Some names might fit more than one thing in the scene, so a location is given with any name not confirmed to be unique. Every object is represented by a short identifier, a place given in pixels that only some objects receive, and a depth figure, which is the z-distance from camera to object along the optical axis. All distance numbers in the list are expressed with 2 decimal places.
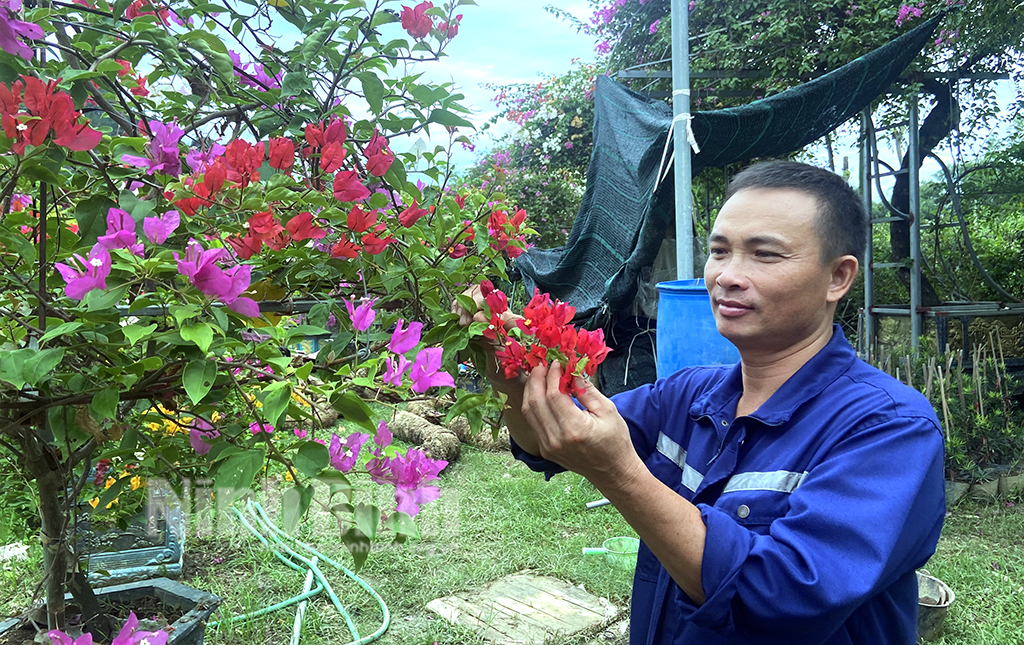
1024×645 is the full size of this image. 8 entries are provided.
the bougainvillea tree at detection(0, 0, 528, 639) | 0.79
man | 0.93
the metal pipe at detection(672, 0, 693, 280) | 3.39
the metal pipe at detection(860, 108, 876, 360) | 5.25
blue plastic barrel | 3.03
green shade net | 4.01
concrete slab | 2.52
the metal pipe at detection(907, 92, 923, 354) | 4.75
